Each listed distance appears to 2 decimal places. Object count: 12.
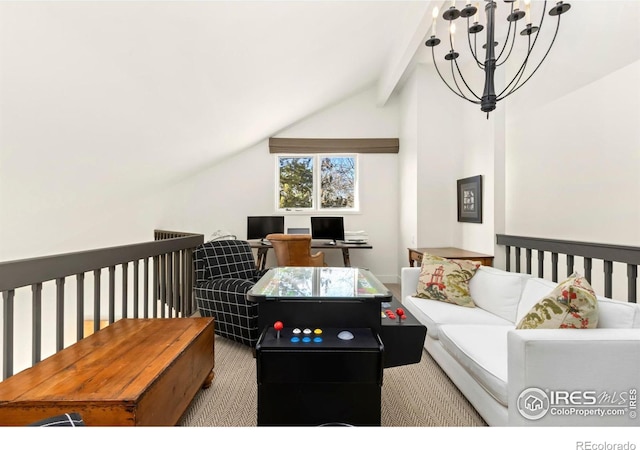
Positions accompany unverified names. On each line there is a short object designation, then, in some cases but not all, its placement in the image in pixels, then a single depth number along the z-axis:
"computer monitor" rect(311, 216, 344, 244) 4.81
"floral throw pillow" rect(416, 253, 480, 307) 2.61
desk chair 3.71
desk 4.46
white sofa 1.22
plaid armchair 2.50
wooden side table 3.42
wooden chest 1.12
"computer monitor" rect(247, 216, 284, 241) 4.78
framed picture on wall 3.65
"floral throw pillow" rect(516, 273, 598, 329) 1.46
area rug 1.69
